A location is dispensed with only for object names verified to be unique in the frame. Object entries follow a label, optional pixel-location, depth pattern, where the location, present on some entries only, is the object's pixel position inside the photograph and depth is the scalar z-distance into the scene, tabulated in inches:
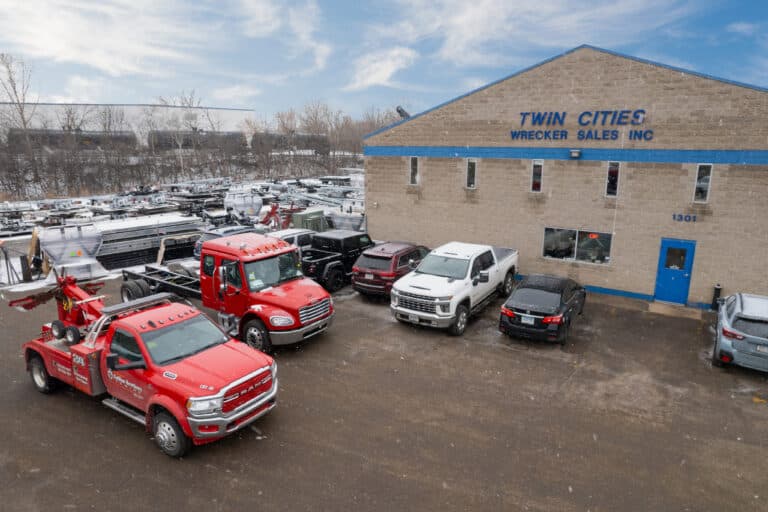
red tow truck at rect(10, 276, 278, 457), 274.2
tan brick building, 528.4
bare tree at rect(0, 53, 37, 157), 1988.4
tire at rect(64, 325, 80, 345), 333.1
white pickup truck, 475.2
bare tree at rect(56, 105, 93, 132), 2354.8
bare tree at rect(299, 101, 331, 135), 3430.1
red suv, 580.7
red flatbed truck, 421.7
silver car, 377.1
